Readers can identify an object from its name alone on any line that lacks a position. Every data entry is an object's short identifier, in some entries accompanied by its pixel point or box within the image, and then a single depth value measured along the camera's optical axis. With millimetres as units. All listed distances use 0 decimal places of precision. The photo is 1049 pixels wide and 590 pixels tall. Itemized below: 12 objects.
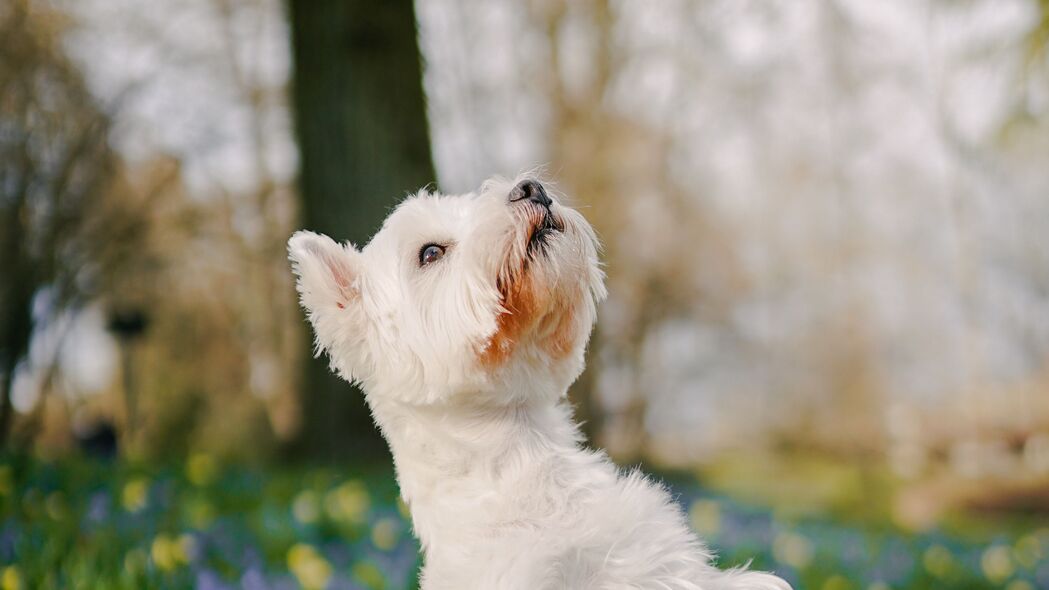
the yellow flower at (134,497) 5316
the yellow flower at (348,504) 5473
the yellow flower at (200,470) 6637
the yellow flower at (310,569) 4051
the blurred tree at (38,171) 10391
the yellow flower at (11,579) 3797
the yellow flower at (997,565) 6508
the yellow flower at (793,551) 5918
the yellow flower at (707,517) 6767
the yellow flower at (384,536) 5031
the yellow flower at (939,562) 6313
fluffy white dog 2525
